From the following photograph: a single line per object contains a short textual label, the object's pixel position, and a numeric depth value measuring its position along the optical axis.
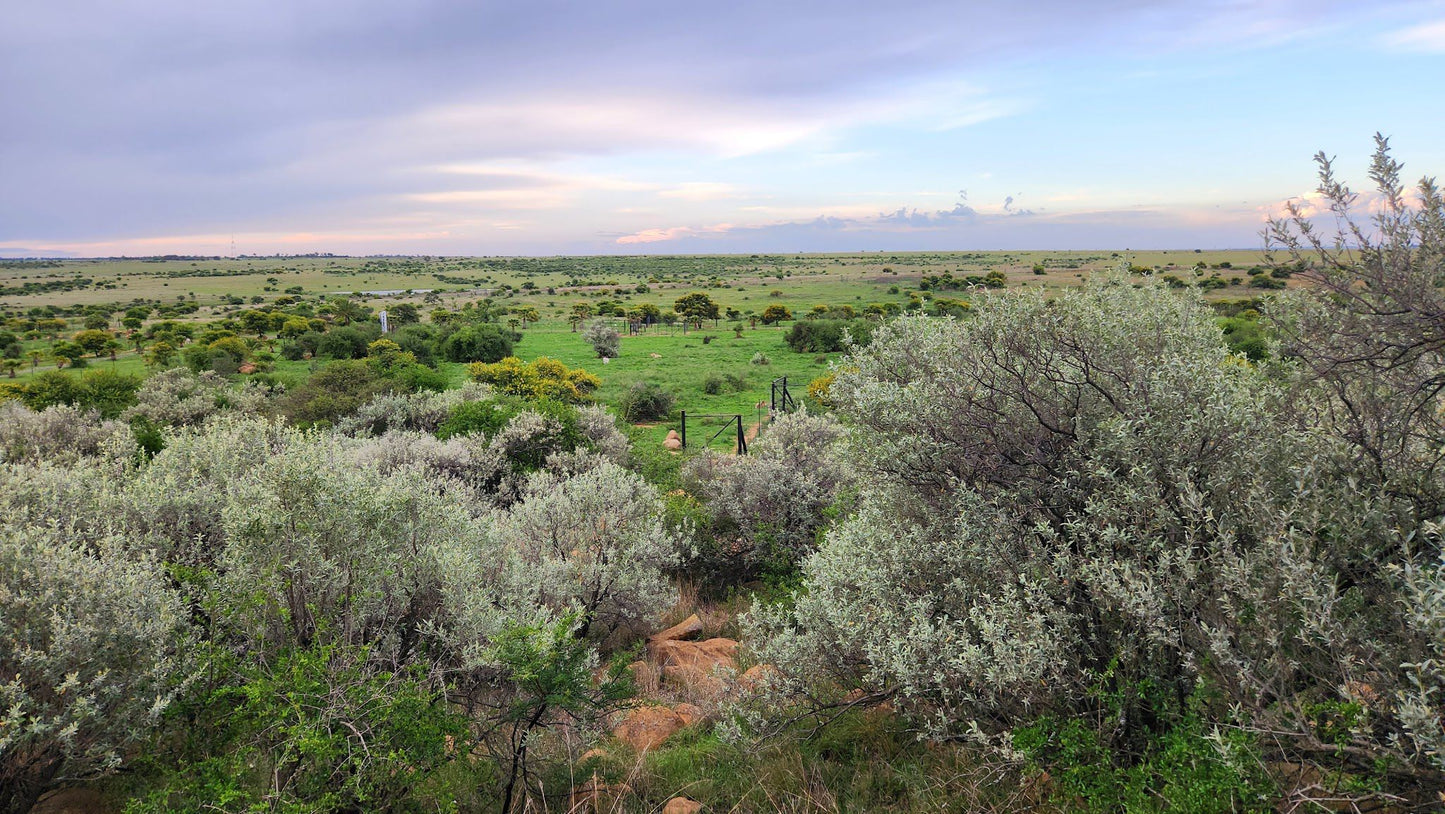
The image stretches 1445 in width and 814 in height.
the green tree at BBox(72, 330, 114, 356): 39.06
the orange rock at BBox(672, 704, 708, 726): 6.34
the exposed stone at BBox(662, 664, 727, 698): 6.75
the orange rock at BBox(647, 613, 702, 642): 9.03
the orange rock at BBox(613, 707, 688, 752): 5.94
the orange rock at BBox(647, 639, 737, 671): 7.84
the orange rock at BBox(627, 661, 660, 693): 7.26
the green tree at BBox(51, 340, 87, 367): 36.47
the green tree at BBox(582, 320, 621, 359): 37.88
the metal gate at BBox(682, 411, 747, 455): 16.38
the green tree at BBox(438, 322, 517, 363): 36.94
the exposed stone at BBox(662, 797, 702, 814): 4.69
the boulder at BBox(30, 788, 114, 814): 4.66
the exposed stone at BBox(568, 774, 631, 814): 4.73
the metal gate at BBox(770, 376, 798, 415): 21.06
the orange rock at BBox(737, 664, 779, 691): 5.35
